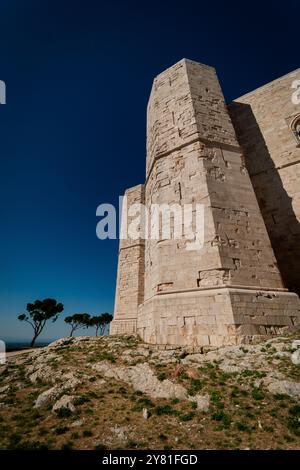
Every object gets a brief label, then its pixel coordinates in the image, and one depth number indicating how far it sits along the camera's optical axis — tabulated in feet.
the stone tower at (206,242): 20.30
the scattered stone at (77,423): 11.63
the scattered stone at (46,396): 14.14
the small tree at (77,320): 140.36
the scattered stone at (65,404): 12.98
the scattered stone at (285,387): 12.61
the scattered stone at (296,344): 16.26
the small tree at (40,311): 106.14
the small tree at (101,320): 146.20
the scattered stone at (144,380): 14.11
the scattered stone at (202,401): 12.28
